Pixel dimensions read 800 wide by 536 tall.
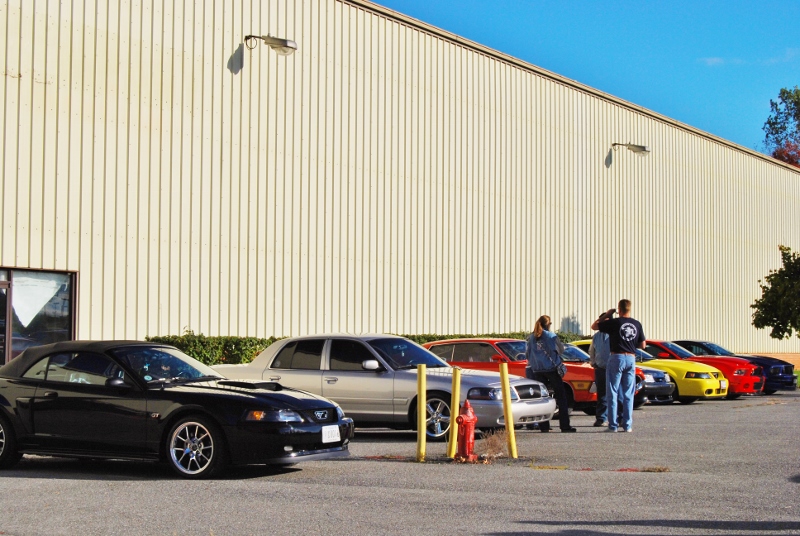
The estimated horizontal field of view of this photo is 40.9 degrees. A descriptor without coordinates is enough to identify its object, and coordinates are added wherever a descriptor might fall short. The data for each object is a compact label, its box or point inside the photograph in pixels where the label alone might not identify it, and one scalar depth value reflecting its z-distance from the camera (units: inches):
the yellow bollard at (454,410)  452.8
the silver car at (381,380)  539.8
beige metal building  785.6
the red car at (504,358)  708.7
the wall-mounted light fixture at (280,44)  903.7
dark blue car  1111.0
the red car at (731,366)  958.4
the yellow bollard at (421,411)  451.2
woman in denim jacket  594.5
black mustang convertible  399.2
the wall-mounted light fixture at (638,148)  1422.2
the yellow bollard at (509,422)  458.9
